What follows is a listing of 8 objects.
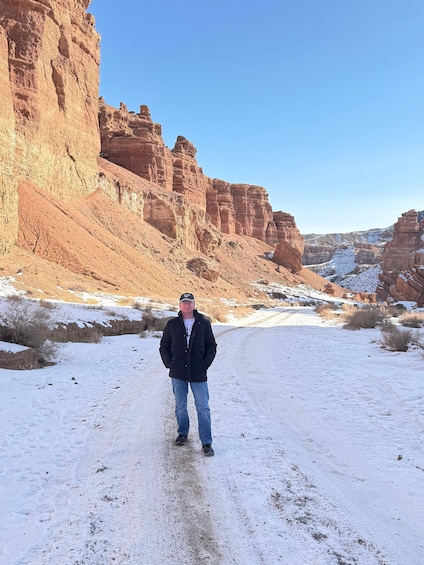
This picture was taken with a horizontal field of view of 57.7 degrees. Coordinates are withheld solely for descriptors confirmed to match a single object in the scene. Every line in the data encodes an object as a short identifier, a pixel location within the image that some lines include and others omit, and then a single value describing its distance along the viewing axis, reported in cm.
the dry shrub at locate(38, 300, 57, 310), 1419
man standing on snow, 484
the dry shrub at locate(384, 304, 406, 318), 3070
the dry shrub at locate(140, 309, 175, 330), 1781
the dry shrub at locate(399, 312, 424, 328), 2028
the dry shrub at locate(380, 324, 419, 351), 1207
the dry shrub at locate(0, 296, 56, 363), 965
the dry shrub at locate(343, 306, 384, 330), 2180
